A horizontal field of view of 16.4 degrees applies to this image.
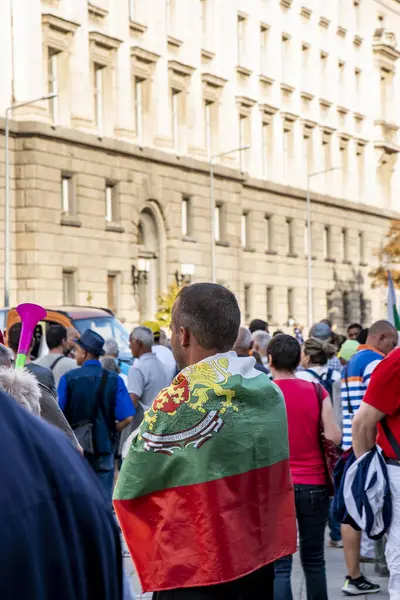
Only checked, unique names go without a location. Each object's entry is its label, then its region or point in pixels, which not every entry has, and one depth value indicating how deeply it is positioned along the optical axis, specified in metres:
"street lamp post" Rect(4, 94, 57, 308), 35.59
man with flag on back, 4.47
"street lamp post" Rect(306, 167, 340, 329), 57.12
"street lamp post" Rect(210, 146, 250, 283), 47.62
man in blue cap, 10.83
